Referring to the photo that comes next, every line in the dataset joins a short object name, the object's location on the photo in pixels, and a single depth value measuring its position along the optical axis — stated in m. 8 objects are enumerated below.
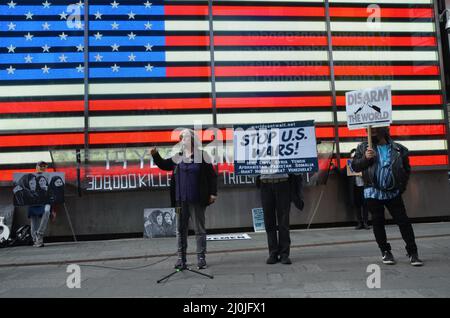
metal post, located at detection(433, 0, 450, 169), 11.81
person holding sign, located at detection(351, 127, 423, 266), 6.18
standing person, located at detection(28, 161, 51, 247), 9.66
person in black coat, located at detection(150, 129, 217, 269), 6.52
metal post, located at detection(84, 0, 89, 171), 10.64
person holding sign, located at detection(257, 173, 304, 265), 6.74
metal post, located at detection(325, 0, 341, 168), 11.38
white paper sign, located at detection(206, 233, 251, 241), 9.73
